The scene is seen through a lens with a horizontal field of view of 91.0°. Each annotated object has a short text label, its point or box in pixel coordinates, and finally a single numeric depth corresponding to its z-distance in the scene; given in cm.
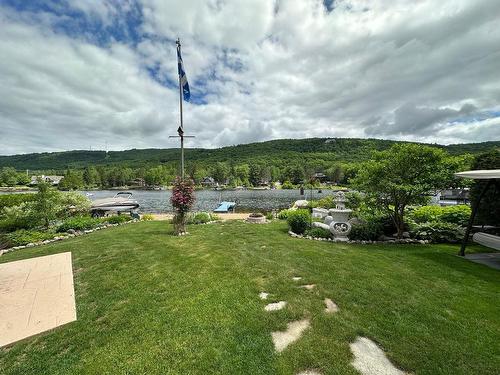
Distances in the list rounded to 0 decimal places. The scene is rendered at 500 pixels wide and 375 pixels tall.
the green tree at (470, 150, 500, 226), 918
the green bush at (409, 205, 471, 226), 1049
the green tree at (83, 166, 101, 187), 9806
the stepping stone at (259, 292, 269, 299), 444
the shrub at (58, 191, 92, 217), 1542
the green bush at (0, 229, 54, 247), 1015
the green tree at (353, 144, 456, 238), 845
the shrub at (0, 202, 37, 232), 1227
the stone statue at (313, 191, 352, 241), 920
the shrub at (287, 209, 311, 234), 1052
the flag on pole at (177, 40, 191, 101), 991
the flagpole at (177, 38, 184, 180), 978
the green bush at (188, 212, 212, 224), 1486
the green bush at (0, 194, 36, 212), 1484
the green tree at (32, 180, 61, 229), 1252
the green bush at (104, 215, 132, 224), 1530
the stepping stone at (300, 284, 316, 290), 476
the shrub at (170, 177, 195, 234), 994
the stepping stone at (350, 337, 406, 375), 277
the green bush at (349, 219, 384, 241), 923
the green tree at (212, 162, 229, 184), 10406
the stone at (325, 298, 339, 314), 396
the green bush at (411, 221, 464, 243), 890
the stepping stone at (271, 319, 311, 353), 320
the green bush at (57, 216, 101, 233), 1253
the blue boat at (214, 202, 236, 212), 2568
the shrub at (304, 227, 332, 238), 968
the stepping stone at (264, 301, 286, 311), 405
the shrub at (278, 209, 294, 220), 1674
